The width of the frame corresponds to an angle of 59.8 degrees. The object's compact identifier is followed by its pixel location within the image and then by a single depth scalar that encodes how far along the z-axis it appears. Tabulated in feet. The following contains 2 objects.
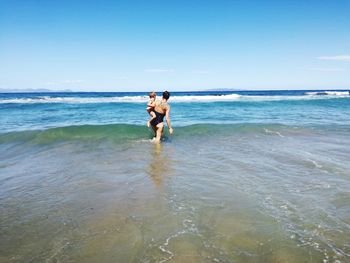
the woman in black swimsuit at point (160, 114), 33.65
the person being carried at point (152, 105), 34.30
